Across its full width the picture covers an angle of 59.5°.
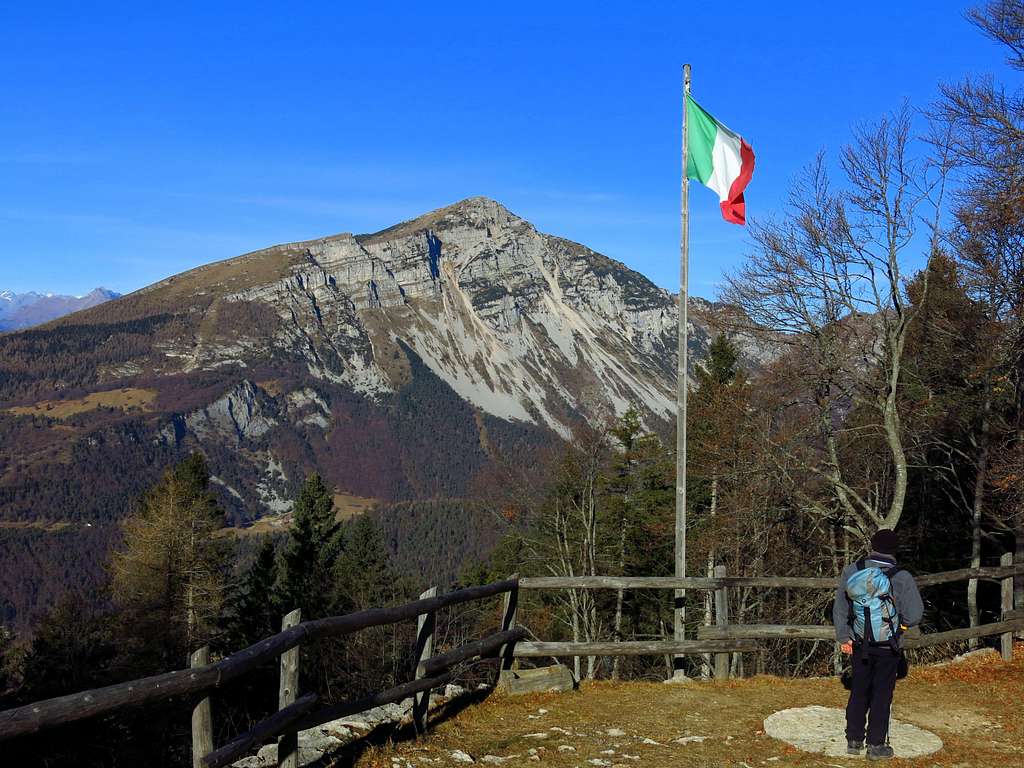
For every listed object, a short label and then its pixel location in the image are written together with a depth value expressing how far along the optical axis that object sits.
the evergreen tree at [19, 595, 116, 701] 24.50
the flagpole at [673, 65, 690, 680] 12.46
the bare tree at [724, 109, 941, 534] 18.64
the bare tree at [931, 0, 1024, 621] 15.79
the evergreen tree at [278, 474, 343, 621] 42.59
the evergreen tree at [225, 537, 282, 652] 38.53
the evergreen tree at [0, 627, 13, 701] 27.67
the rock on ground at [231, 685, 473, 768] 8.05
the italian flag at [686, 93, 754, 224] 14.20
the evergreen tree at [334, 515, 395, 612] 43.75
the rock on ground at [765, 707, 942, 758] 8.51
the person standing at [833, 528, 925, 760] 7.87
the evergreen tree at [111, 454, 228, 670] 30.53
